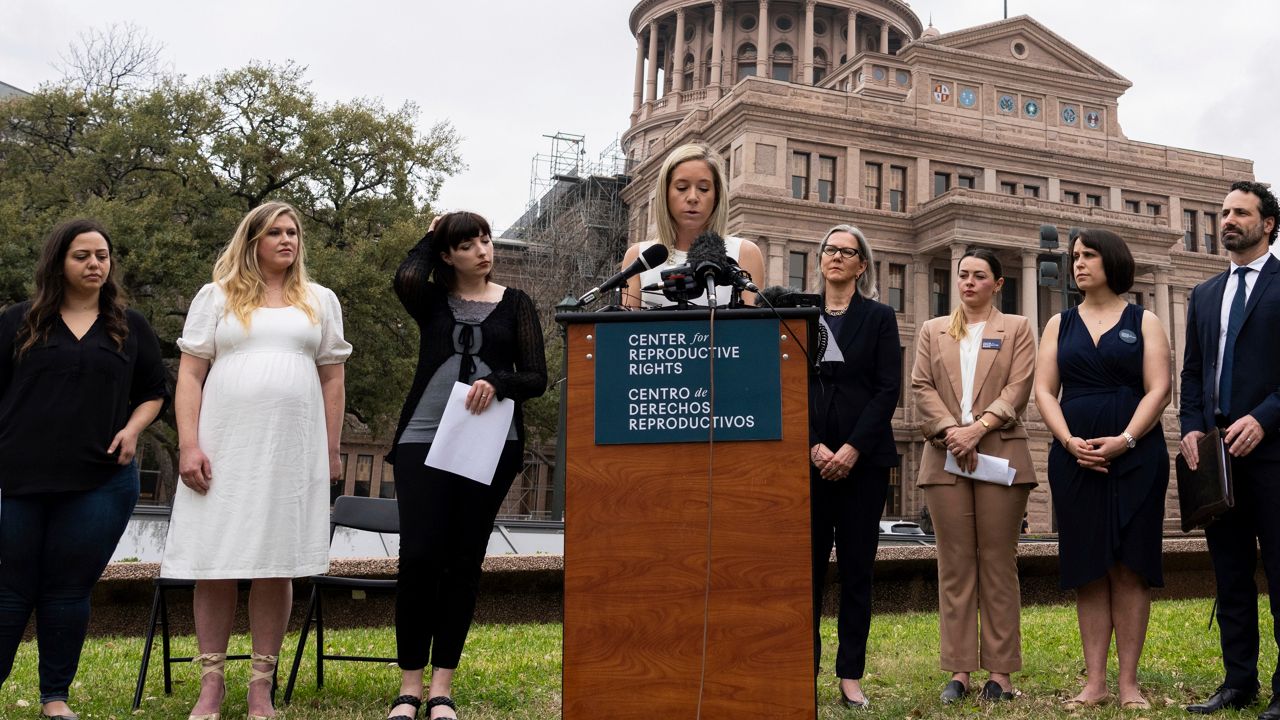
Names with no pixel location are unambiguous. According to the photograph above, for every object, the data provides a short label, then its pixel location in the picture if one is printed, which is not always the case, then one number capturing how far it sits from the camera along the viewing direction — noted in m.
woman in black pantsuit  5.62
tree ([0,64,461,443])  28.61
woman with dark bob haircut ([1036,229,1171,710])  5.62
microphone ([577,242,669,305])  4.26
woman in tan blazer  5.88
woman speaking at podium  4.99
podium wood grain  3.65
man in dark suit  5.48
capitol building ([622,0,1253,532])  50.69
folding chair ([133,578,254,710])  5.38
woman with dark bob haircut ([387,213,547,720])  4.86
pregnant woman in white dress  4.93
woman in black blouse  5.07
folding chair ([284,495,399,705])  7.00
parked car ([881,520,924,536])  21.62
